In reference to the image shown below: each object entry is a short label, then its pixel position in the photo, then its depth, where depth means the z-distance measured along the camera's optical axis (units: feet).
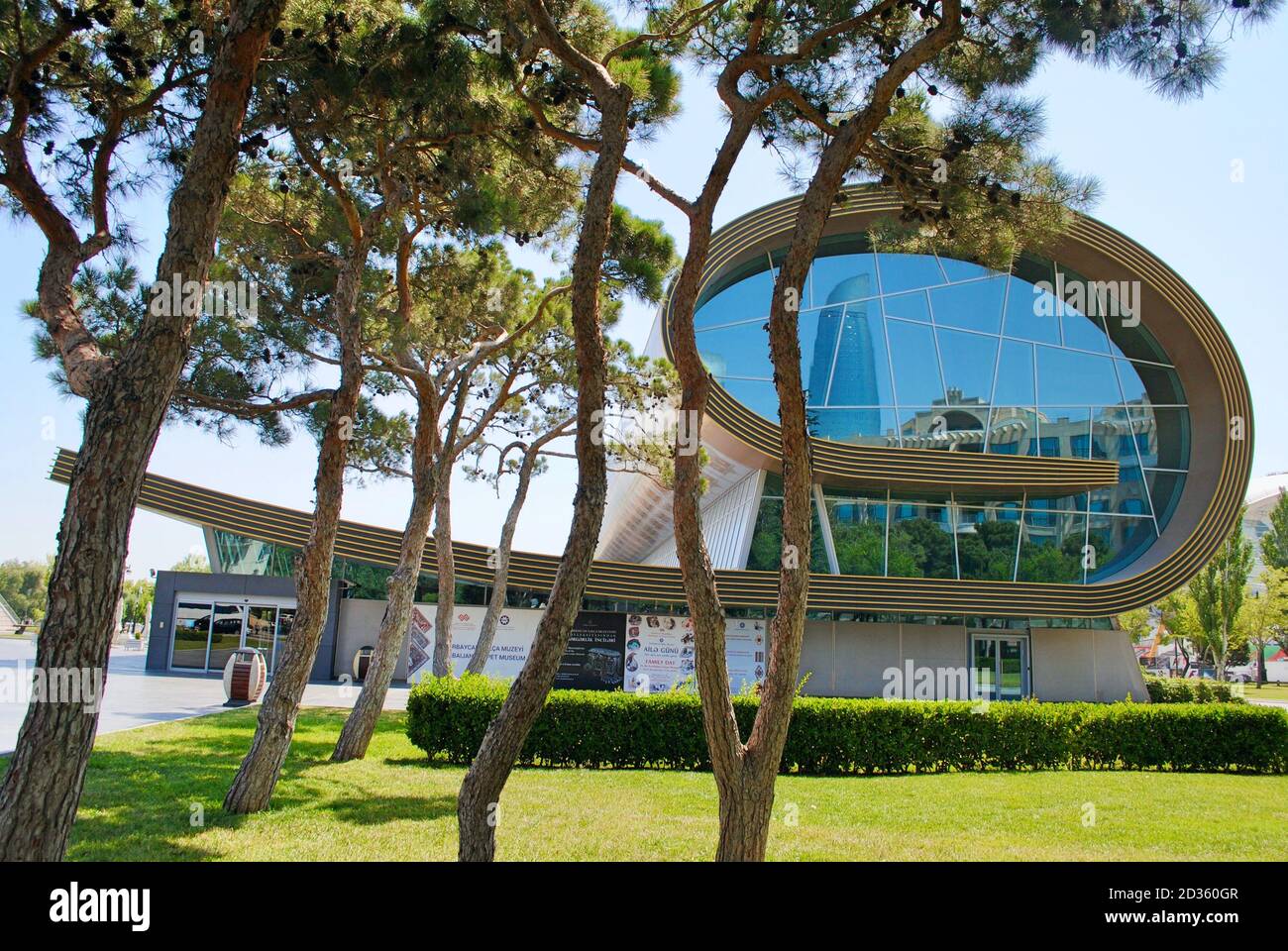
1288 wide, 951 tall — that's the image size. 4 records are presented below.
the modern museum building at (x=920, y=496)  74.74
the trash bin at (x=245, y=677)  57.88
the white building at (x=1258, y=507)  202.08
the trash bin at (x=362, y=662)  78.02
